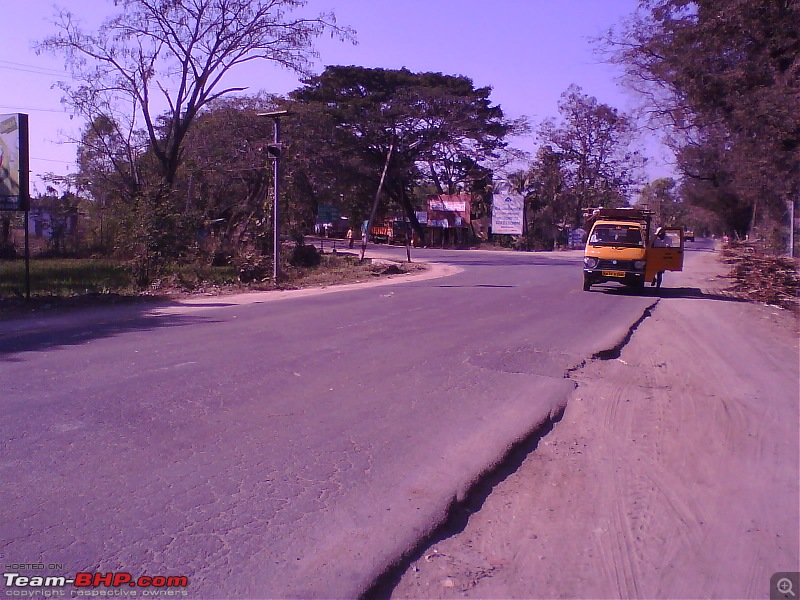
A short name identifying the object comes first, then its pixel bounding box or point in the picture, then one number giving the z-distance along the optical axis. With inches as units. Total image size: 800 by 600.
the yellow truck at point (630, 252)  822.5
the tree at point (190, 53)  1163.9
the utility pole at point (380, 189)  2015.7
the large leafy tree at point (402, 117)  2057.1
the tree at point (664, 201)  3191.4
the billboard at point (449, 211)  2500.0
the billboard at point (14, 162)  676.7
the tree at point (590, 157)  2472.9
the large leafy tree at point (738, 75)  626.8
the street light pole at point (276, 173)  900.6
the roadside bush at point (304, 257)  1256.8
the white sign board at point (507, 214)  2393.0
